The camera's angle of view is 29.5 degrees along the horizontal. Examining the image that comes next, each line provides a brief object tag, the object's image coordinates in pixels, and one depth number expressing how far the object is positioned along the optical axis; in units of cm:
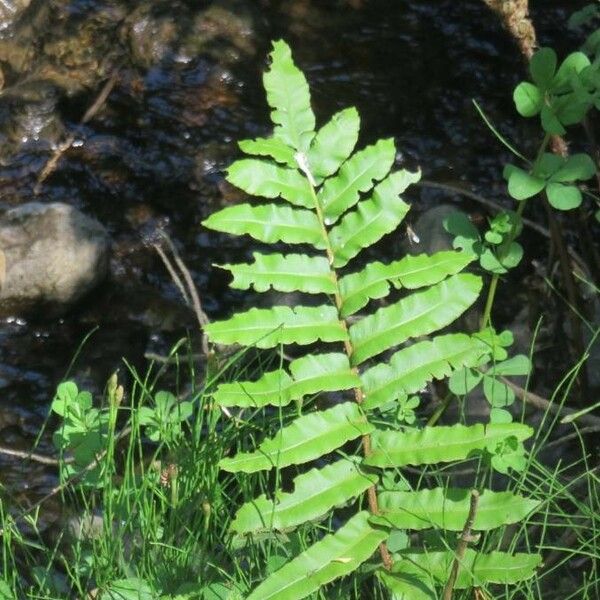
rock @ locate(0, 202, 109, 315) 539
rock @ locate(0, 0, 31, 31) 746
